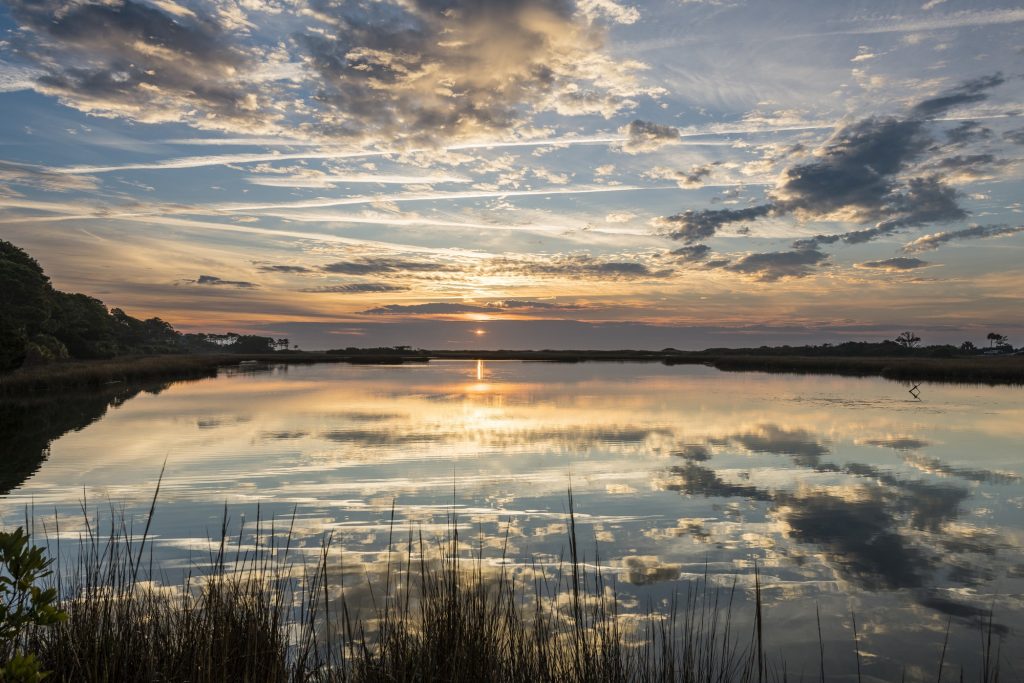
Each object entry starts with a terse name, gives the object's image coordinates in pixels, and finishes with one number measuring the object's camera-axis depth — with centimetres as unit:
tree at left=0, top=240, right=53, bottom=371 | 5784
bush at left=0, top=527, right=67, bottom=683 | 356
